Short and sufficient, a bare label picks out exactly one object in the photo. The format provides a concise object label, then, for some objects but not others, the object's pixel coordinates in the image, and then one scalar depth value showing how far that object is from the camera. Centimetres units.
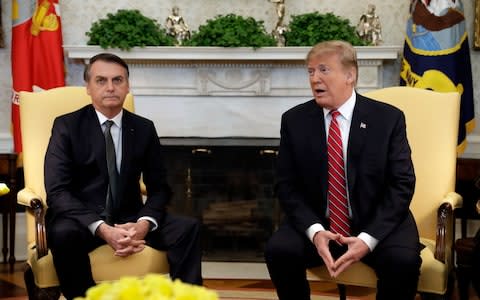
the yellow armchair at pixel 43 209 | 331
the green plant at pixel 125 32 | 551
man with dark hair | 336
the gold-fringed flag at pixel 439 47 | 552
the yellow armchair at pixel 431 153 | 349
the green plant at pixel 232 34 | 549
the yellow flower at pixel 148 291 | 145
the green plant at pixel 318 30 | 551
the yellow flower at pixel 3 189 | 235
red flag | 569
